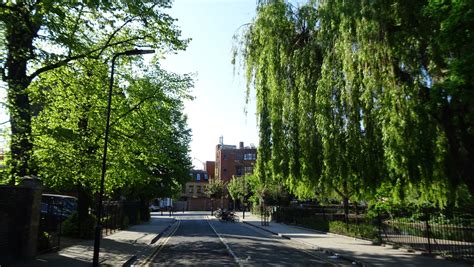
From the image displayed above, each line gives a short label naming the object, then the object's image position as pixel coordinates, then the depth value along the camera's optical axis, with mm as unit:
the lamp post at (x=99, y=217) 11867
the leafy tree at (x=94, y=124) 16438
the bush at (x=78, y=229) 21203
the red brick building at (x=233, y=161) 101581
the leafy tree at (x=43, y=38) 12531
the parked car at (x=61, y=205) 21531
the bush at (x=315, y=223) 29027
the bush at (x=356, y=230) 21516
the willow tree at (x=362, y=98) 11727
